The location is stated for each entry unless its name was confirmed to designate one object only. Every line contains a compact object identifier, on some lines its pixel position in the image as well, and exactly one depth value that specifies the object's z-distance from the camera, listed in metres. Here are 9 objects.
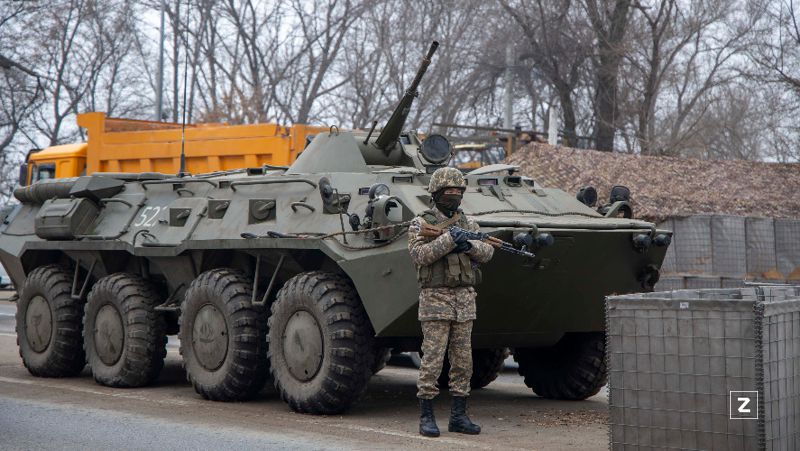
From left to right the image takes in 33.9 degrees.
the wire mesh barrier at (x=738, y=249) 17.03
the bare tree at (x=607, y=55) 25.14
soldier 8.78
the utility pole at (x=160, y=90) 27.38
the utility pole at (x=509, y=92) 28.17
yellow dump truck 18.20
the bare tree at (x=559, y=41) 26.22
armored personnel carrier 9.66
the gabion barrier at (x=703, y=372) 6.86
